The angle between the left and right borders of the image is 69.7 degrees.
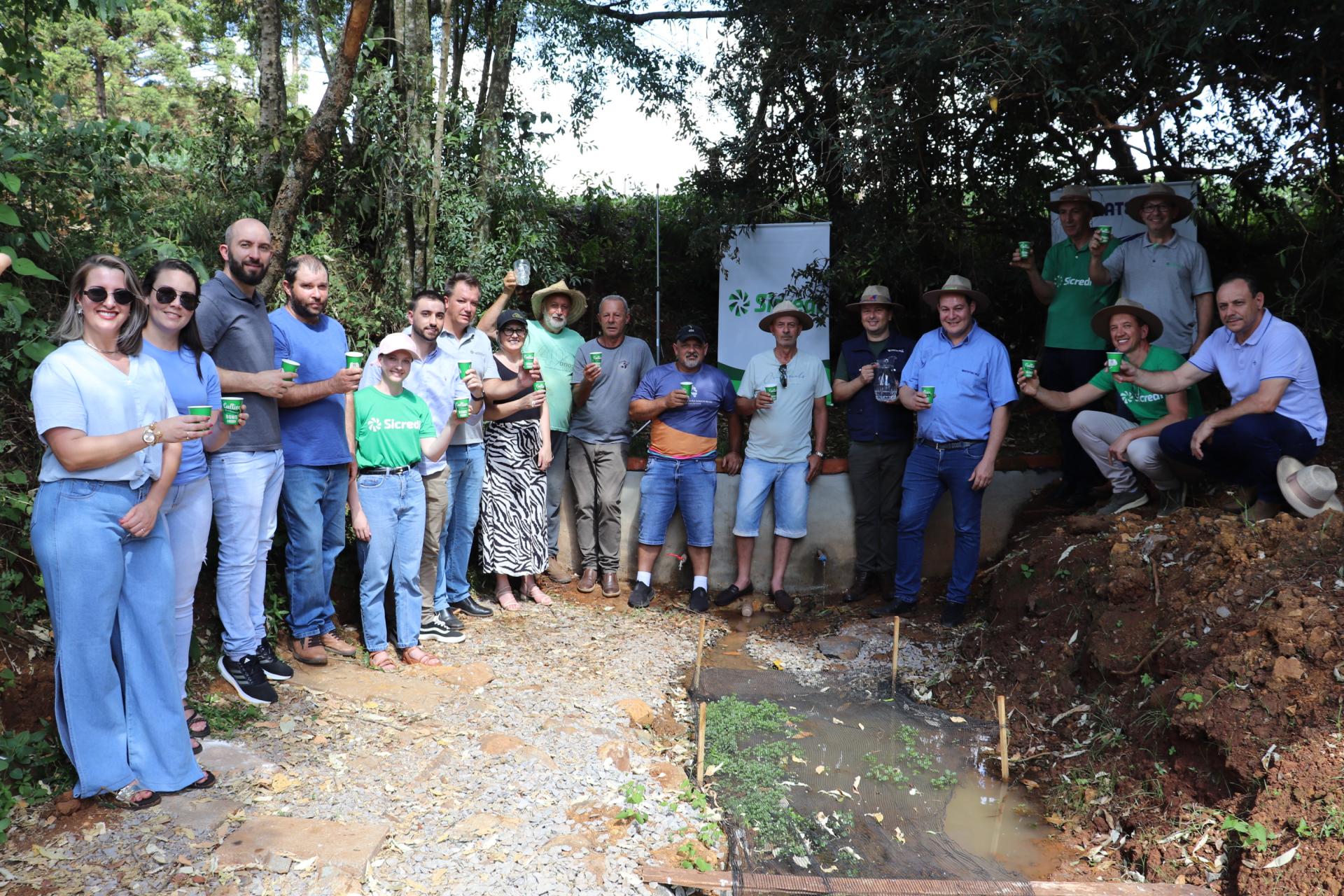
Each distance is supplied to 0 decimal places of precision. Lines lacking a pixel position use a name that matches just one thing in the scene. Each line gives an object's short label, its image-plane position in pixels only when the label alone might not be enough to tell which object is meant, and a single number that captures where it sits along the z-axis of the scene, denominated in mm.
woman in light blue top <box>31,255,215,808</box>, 3283
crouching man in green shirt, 5695
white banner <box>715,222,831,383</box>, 7789
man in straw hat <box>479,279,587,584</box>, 6699
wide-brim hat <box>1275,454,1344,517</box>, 4914
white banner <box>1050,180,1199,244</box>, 6871
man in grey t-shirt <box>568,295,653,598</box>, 6785
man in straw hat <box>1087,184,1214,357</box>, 5973
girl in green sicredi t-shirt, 4992
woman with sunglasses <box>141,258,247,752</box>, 3750
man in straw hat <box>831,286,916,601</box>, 6574
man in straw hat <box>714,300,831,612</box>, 6711
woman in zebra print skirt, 6348
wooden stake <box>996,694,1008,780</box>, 4344
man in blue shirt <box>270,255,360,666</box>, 4719
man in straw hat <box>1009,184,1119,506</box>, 6355
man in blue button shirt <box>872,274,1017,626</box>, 6098
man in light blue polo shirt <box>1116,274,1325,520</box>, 5109
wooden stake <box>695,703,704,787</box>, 4207
